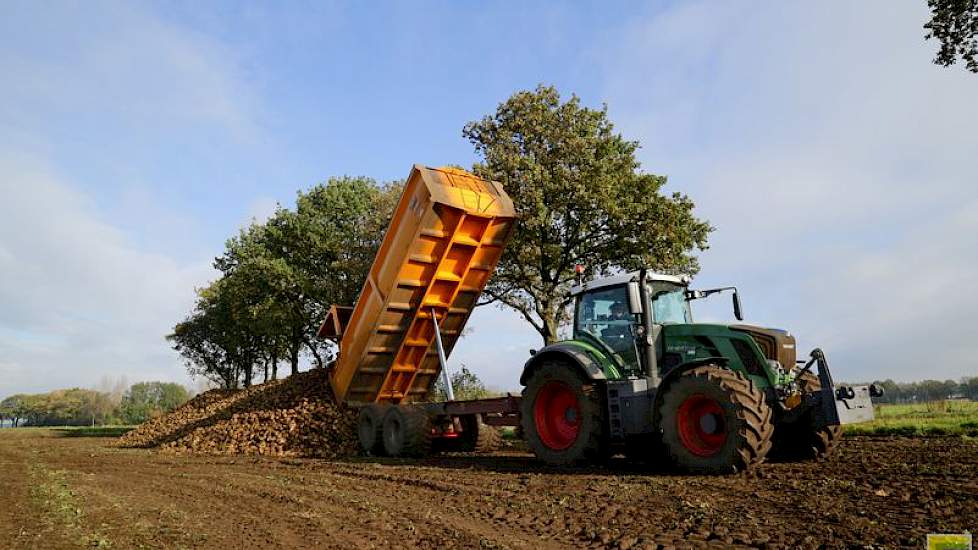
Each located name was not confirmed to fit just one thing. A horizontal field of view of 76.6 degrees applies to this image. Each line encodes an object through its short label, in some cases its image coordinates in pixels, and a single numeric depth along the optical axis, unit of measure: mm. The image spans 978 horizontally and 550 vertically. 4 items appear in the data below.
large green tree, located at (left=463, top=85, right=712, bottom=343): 16219
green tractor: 6812
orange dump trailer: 10328
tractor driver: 8414
